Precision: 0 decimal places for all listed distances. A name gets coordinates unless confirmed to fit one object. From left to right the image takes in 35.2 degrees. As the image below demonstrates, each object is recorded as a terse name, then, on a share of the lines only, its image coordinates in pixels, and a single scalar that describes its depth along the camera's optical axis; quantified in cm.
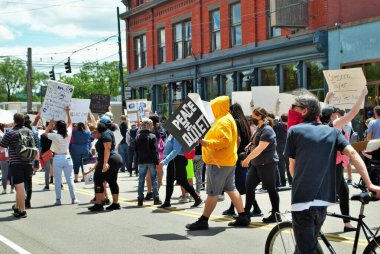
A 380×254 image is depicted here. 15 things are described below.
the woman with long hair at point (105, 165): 1135
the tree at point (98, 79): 8794
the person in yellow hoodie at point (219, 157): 892
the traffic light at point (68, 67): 3941
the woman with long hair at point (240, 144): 1042
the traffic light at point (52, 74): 4404
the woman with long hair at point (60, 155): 1233
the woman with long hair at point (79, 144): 1726
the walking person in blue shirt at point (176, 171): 1166
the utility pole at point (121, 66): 3350
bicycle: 503
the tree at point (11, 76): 10431
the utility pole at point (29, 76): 3922
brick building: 2253
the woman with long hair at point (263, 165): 946
